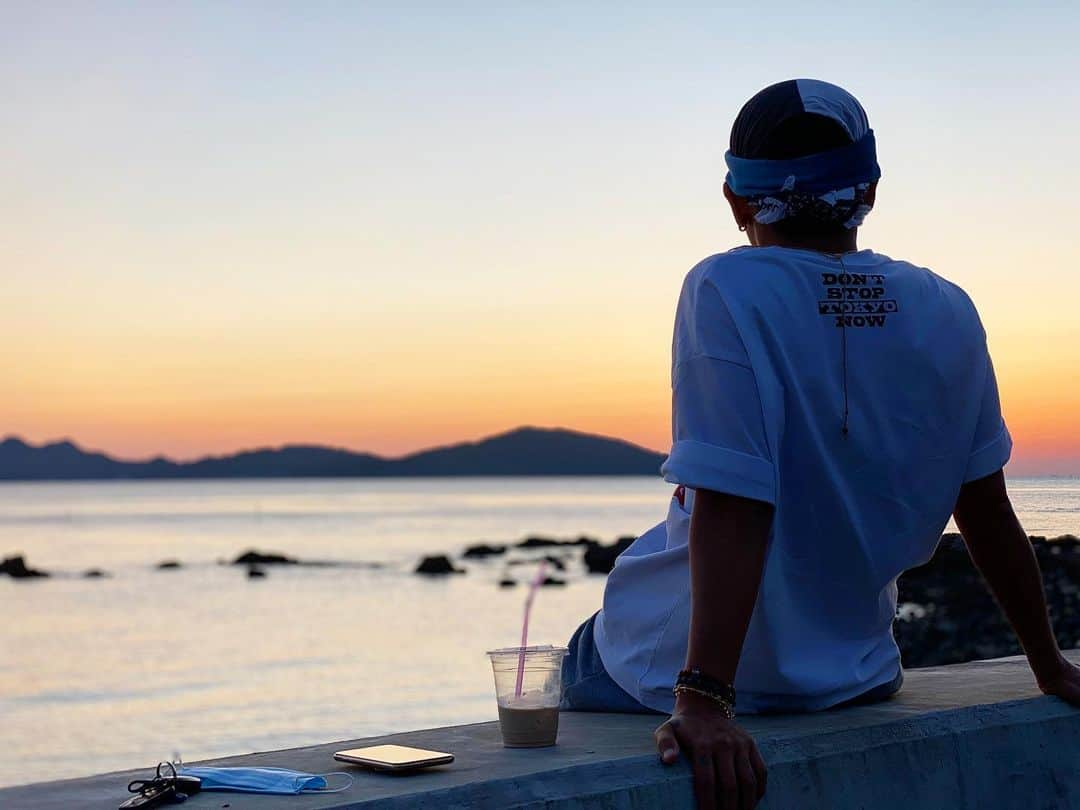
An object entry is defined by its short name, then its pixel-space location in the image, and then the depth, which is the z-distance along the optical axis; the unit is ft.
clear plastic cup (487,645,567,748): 7.47
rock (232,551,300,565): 174.60
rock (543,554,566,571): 158.36
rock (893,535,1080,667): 26.99
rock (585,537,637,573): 156.46
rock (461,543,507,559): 183.42
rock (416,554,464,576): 151.67
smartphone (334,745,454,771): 6.81
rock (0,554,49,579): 161.99
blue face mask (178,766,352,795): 6.45
